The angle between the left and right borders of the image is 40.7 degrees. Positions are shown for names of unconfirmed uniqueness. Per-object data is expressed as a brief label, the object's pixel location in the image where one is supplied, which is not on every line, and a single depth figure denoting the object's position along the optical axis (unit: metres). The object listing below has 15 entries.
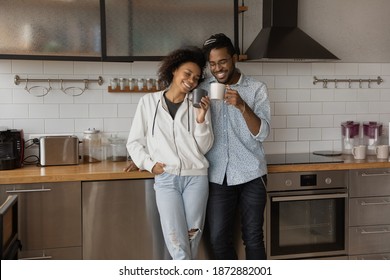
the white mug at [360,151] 3.92
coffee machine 3.43
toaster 3.57
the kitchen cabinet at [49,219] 3.21
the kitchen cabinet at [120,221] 3.30
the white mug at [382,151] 3.92
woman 2.93
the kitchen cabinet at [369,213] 3.75
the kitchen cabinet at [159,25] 3.55
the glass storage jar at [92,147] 3.80
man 3.11
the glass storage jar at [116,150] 3.81
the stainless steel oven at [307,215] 3.60
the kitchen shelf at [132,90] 3.90
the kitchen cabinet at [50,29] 3.41
